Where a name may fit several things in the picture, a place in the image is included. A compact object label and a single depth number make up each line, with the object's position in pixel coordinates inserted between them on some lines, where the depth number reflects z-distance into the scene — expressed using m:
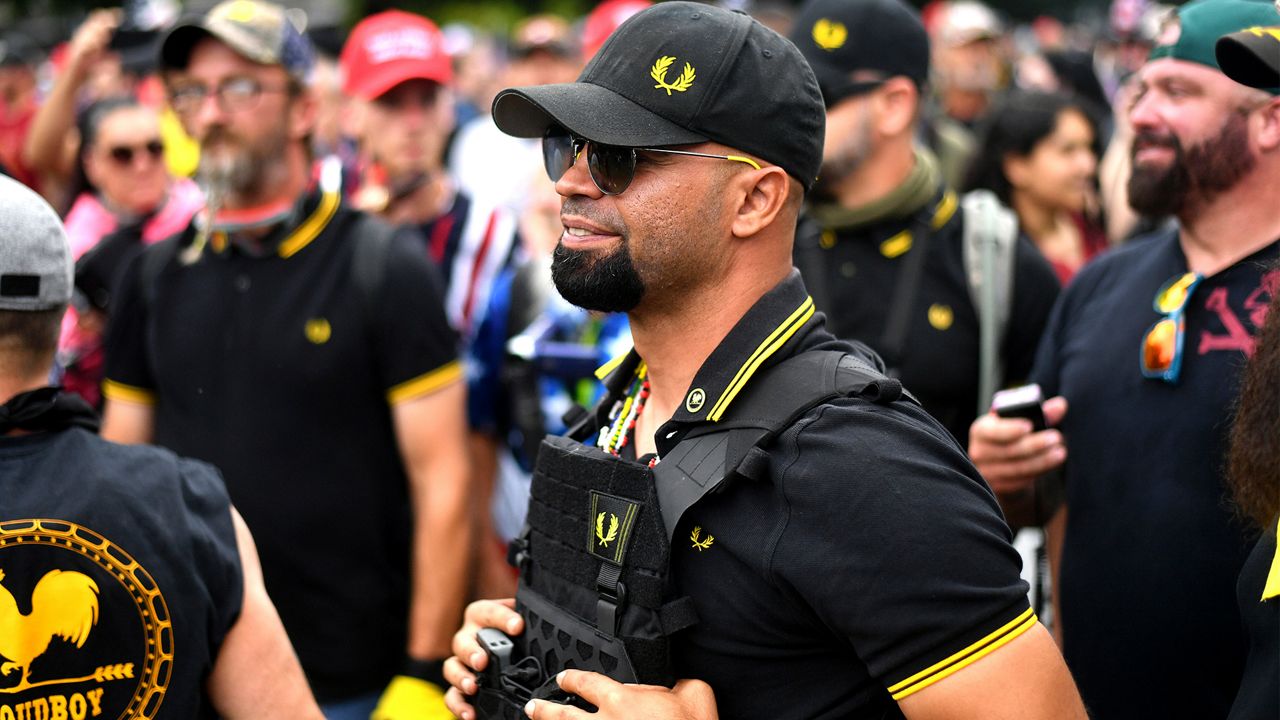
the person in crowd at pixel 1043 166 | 6.33
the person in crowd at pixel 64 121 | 6.76
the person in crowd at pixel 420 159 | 5.43
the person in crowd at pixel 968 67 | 9.88
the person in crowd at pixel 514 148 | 7.67
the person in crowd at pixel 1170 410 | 3.02
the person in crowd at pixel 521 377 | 4.70
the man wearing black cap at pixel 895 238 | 4.14
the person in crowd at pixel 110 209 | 5.54
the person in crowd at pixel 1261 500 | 2.02
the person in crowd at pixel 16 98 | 9.38
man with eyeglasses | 3.99
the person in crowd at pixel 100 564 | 2.50
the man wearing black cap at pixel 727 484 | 2.11
